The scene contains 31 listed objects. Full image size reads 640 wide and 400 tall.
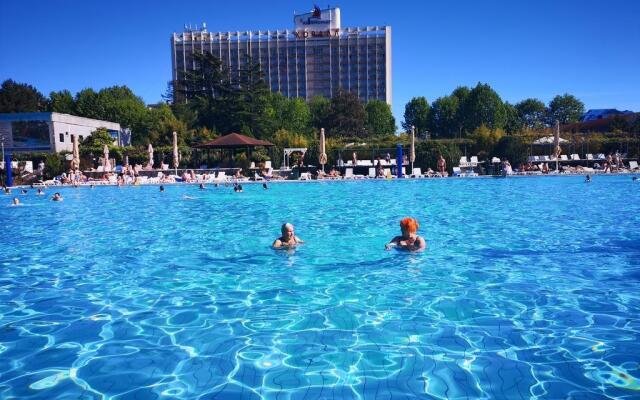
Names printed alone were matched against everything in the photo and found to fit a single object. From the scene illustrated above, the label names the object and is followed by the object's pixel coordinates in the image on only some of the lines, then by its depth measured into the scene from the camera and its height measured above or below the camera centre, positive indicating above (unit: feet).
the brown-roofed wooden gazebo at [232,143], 100.28 +3.87
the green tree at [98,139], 136.15 +7.37
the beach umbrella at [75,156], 90.07 +1.76
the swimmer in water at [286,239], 28.37 -4.19
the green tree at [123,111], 189.65 +20.10
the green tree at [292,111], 221.66 +23.28
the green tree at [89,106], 196.95 +22.56
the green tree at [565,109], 294.46 +27.02
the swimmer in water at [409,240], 27.22 -4.20
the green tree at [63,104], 199.11 +24.11
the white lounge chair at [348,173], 95.61 -2.23
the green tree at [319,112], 216.13 +22.07
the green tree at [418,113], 261.85 +23.87
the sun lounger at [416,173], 94.84 -2.45
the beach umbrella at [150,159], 105.14 +1.18
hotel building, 363.56 +76.82
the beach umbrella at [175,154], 101.96 +2.02
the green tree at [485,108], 226.58 +22.02
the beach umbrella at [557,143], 97.14 +2.56
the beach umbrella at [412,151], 96.00 +1.54
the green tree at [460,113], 235.42 +20.91
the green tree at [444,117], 243.19 +20.26
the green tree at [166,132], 143.91 +9.14
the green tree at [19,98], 190.80 +26.14
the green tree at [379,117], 263.49 +22.11
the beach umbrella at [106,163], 101.91 +0.54
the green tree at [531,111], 283.18 +25.50
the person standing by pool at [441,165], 96.71 -1.09
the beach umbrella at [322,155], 97.09 +1.23
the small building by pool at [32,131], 135.44 +9.34
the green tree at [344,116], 212.43 +18.48
